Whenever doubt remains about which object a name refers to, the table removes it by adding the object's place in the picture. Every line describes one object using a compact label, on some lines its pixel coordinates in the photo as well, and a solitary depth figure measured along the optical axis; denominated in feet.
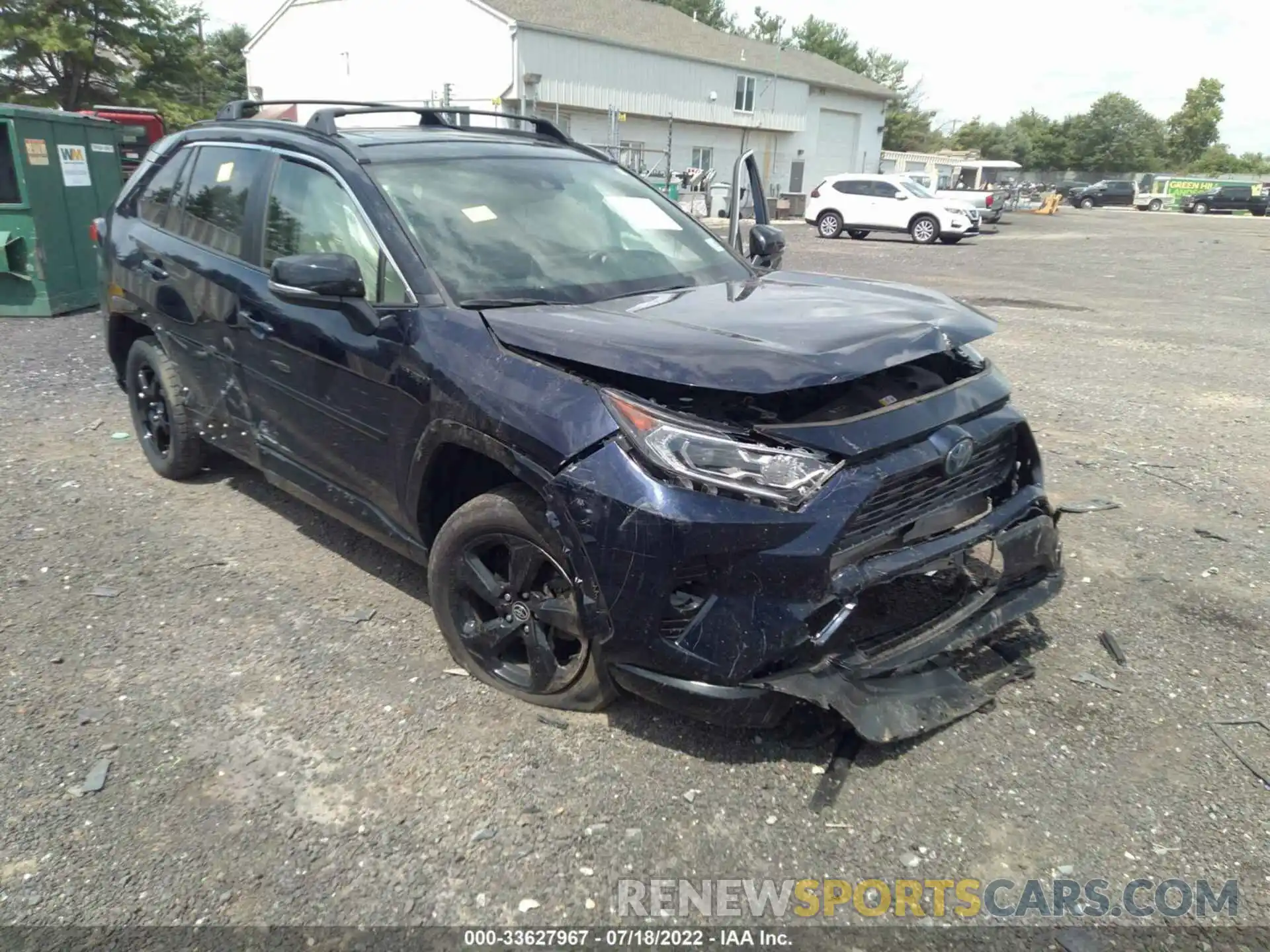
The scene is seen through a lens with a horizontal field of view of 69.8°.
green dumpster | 30.25
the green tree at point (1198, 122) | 301.02
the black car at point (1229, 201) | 160.45
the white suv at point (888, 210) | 79.66
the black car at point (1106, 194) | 184.34
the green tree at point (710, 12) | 214.07
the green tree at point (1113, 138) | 269.44
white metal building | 103.91
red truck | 48.37
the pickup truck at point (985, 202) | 99.71
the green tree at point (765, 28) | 226.93
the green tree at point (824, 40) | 220.84
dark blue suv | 8.14
